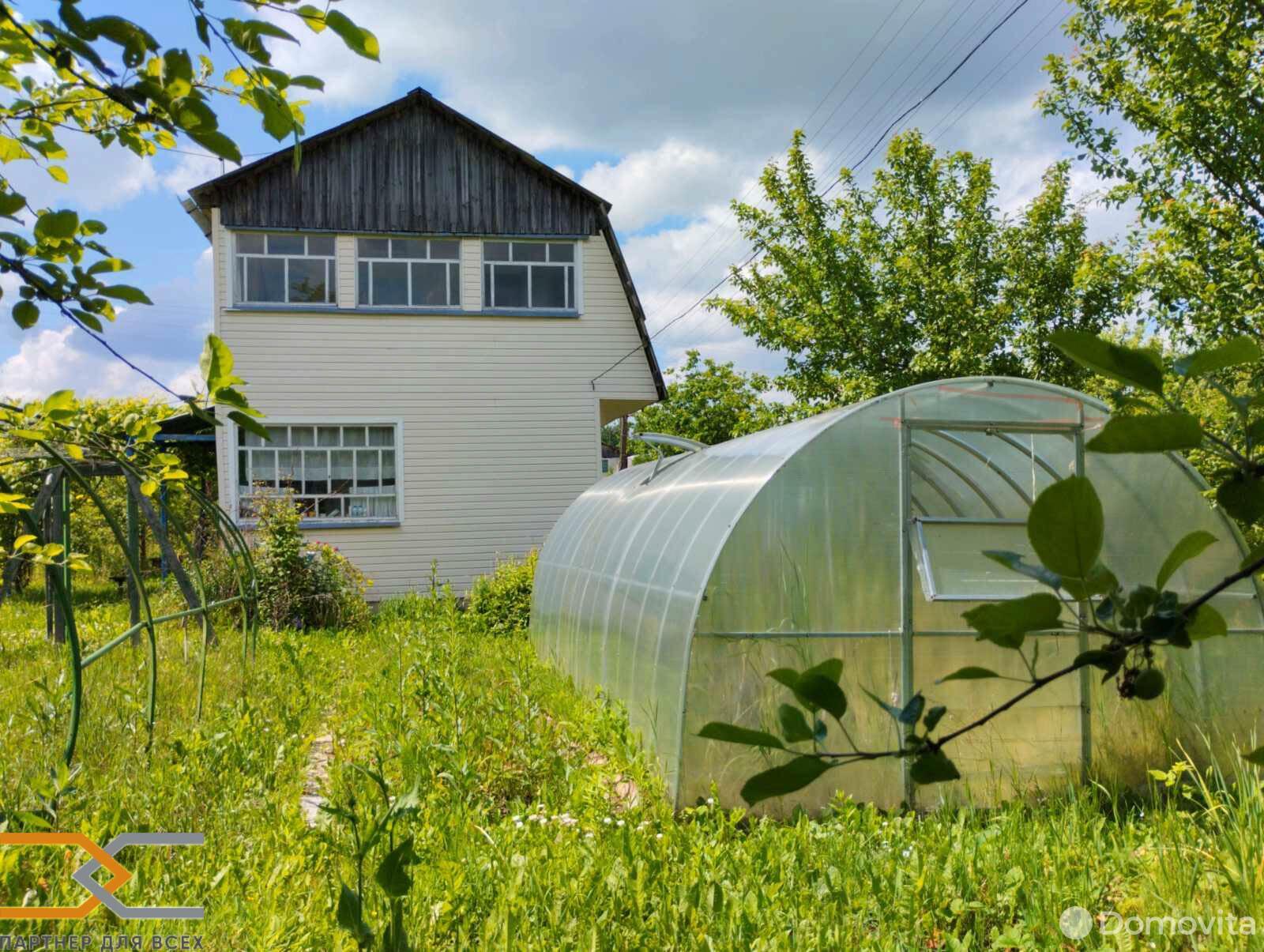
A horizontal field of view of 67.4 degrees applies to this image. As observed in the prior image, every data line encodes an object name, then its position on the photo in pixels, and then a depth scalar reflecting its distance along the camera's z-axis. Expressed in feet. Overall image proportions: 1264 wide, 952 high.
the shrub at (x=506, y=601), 39.17
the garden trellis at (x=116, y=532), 10.32
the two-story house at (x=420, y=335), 44.96
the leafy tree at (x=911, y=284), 47.11
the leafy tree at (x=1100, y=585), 1.91
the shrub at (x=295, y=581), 38.32
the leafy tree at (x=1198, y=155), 23.52
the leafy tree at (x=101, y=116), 5.11
